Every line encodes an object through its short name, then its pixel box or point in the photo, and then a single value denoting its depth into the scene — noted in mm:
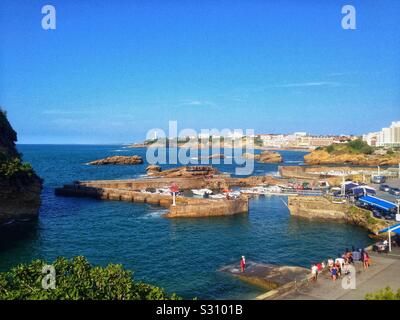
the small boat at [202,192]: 61612
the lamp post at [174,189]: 48191
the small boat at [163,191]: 59281
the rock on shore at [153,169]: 97500
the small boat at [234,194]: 56050
